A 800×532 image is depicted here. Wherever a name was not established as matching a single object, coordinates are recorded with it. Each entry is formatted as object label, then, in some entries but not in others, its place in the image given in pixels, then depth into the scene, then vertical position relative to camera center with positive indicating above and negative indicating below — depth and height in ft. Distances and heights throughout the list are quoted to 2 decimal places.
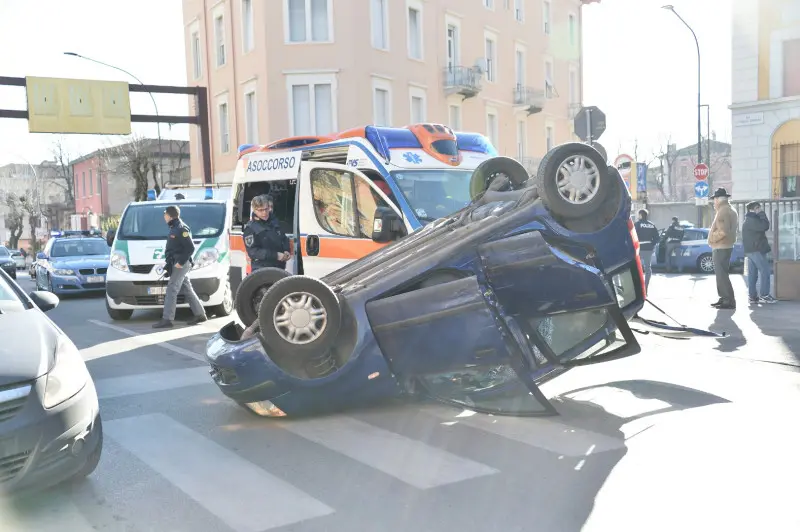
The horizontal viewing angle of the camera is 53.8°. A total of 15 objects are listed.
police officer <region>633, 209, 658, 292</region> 42.57 -2.33
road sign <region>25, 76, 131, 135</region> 85.40 +11.62
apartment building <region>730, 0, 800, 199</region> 90.94 +10.71
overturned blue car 17.25 -2.57
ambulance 30.45 +0.71
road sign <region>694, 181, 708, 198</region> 75.97 +0.27
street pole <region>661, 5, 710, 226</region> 90.68 +7.69
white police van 39.32 -2.81
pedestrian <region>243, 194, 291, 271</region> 29.17 -1.23
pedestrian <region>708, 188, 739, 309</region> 38.01 -2.32
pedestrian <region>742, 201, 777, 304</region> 40.50 -2.69
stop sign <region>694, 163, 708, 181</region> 73.74 +1.92
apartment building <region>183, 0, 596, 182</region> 93.09 +17.51
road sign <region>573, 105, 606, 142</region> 40.57 +3.77
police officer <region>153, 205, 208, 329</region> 35.70 -2.56
